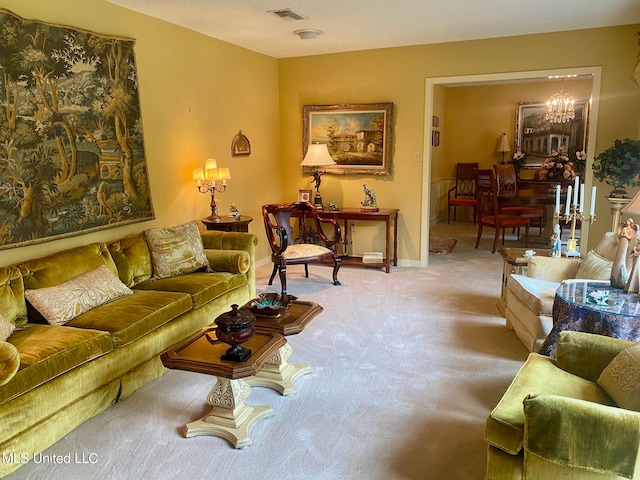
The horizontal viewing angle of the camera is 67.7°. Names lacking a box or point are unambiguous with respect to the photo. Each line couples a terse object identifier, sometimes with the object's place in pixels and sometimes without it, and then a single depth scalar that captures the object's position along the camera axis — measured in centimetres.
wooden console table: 538
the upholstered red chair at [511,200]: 658
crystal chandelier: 706
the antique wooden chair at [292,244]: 464
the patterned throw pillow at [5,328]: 245
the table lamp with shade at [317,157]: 546
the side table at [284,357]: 269
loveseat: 304
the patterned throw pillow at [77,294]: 277
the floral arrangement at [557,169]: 742
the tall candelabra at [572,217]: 338
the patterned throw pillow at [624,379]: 169
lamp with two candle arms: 447
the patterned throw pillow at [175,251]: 372
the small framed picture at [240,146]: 521
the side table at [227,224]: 455
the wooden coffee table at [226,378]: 225
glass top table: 237
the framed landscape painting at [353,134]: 560
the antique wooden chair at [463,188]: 883
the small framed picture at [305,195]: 596
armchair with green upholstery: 154
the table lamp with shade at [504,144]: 851
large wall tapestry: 299
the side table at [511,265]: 374
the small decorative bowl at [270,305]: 280
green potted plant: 427
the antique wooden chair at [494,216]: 636
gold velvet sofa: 217
